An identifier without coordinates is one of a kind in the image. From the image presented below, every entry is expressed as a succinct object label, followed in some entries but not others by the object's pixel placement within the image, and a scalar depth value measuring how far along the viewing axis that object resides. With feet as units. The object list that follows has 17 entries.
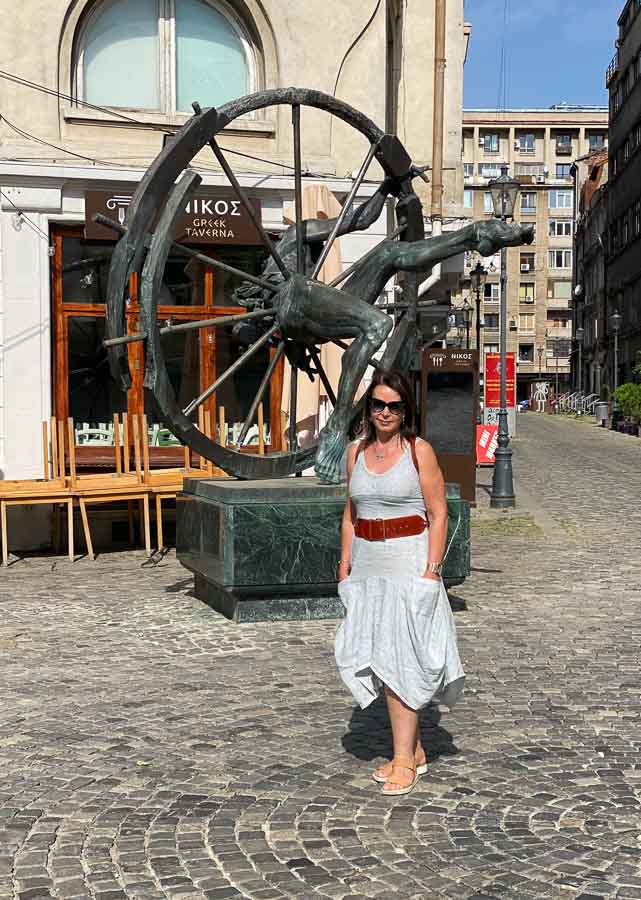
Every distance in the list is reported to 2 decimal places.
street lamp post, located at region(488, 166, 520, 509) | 54.44
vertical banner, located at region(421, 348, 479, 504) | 53.52
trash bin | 157.46
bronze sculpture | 25.29
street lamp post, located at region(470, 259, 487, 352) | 87.09
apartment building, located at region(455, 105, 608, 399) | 327.88
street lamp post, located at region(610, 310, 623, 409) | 150.41
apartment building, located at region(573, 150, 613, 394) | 248.52
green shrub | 126.62
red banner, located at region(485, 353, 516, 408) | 78.12
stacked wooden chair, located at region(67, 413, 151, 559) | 36.91
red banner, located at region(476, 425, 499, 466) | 72.95
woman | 15.52
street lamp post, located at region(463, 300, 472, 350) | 121.40
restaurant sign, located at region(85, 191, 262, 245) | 42.83
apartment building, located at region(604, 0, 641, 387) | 201.26
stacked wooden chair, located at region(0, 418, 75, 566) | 36.35
